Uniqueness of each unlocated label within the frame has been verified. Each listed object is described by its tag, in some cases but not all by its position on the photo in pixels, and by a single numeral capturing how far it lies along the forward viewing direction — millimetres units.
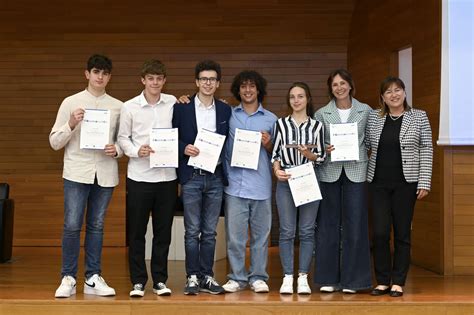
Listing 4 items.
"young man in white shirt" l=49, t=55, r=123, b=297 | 4352
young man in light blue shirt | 4582
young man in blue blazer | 4434
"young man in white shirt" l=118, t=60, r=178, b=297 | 4363
